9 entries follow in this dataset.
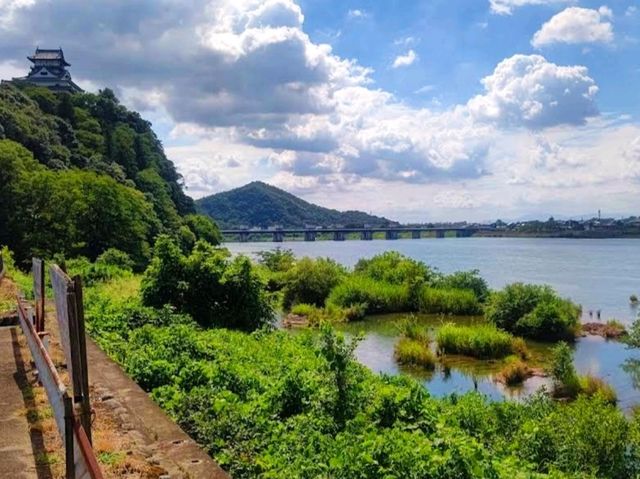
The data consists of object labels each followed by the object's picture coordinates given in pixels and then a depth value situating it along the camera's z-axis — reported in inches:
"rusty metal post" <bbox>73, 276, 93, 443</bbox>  119.3
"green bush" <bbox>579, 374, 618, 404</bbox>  579.2
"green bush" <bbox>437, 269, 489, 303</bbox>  1216.9
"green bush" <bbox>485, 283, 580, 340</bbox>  920.9
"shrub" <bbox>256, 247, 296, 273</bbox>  1609.3
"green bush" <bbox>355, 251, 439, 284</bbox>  1294.3
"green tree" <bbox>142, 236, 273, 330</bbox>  681.0
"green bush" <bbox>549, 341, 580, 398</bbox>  599.2
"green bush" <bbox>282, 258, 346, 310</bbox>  1280.8
